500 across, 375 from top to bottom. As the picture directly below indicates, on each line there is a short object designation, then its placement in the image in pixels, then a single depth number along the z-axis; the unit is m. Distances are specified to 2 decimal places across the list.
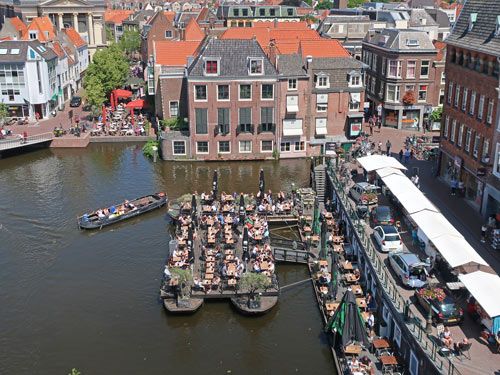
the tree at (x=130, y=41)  141.62
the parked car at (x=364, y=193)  48.31
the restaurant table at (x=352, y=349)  32.53
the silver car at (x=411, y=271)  34.41
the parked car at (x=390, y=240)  39.19
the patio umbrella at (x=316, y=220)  48.88
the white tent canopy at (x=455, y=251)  33.00
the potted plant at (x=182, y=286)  37.97
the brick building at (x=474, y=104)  43.31
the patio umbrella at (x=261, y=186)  55.31
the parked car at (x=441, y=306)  30.64
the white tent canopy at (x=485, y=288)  28.97
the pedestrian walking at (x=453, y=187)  49.38
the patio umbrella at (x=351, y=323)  32.59
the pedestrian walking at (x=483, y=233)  40.53
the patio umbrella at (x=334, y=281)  38.25
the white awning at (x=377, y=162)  50.91
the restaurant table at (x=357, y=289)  38.25
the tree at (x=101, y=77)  86.12
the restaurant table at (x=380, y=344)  32.28
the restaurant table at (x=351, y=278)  40.06
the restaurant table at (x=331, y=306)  37.16
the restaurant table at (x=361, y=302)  36.38
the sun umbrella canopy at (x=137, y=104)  85.84
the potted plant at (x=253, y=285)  37.88
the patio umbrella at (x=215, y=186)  55.23
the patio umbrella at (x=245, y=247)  42.69
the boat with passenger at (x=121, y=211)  51.22
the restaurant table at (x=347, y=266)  41.30
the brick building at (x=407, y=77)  75.69
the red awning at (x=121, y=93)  92.88
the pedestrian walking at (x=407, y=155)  60.59
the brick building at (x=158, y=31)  106.47
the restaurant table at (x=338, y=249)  44.66
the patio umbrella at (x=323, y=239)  43.41
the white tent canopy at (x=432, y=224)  36.81
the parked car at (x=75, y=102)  96.81
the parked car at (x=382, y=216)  43.81
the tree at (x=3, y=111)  79.69
